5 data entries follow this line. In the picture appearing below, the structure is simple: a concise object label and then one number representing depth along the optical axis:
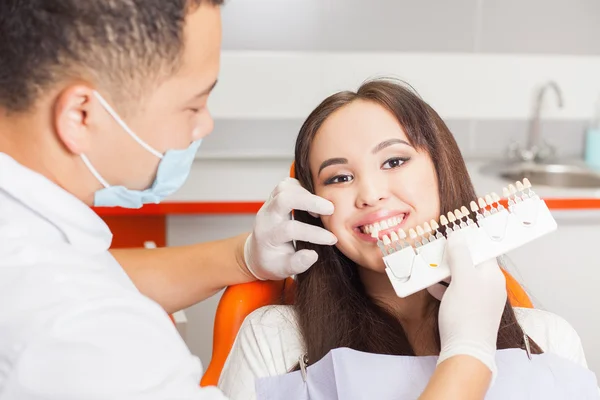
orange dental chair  1.66
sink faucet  3.03
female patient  1.54
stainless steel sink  2.94
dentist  0.90
